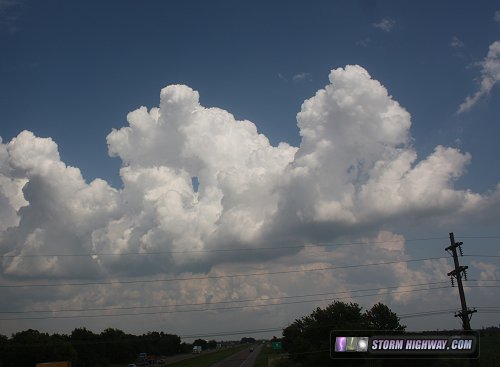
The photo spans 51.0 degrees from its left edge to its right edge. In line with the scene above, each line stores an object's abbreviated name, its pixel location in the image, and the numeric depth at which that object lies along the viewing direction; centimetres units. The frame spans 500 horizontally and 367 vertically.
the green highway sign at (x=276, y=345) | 11659
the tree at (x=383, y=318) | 11970
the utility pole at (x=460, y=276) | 4850
